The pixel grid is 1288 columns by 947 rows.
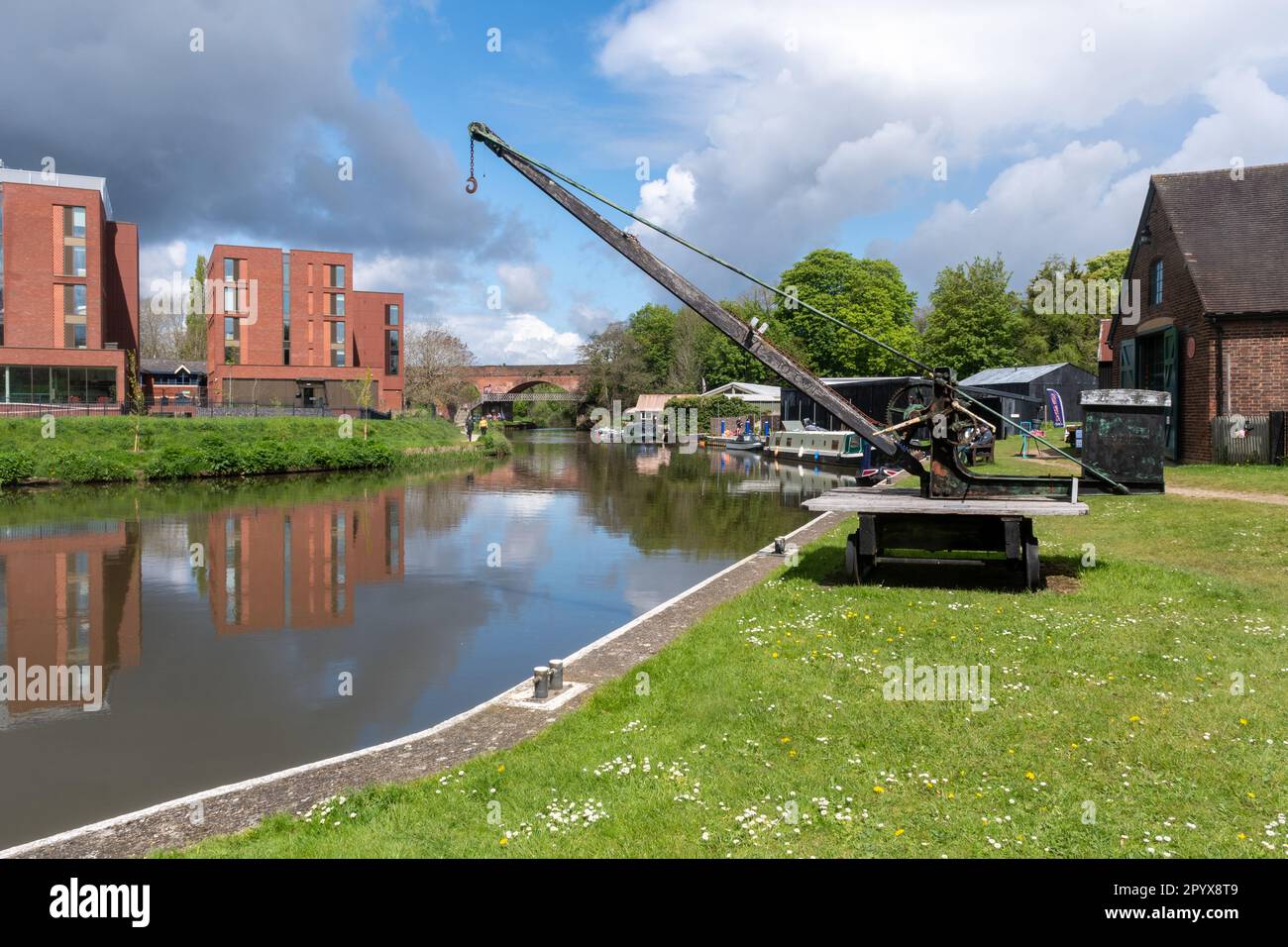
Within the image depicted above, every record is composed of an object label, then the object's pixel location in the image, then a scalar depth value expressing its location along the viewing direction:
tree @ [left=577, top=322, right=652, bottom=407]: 98.81
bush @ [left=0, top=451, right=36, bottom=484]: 32.09
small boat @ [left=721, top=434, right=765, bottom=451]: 61.59
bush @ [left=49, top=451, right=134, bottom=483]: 33.84
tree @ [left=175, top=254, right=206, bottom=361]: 92.18
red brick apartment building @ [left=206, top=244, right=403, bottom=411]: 67.81
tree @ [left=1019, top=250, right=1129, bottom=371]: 67.50
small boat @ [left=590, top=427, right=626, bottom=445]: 80.44
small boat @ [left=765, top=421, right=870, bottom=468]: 48.47
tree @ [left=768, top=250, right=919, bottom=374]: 79.12
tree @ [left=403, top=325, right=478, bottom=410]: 86.94
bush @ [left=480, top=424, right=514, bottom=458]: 57.08
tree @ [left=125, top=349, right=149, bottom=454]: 44.28
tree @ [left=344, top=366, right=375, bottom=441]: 59.43
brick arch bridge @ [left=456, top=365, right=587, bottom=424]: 117.88
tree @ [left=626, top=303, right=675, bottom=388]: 101.81
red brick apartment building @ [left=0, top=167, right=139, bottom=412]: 52.81
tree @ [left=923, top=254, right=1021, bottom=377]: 68.81
